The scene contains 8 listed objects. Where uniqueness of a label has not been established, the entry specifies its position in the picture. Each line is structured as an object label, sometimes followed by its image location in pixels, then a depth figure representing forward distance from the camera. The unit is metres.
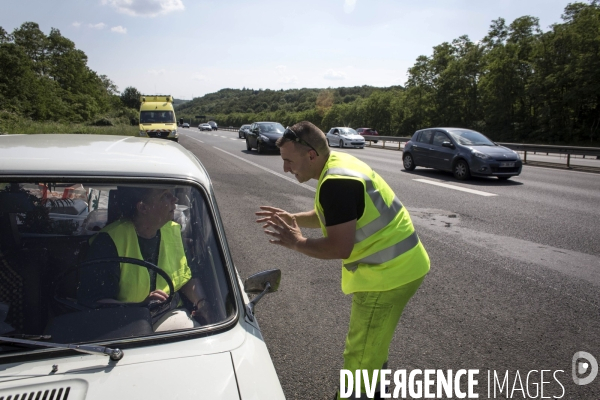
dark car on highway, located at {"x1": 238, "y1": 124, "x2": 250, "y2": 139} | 38.99
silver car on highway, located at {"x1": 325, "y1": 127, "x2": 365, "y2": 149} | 32.22
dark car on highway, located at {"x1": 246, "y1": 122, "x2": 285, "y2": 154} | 24.31
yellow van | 26.81
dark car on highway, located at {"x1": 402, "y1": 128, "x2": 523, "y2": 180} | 14.09
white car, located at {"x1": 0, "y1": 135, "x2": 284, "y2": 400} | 1.62
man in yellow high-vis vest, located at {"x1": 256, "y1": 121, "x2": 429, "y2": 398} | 2.27
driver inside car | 2.07
